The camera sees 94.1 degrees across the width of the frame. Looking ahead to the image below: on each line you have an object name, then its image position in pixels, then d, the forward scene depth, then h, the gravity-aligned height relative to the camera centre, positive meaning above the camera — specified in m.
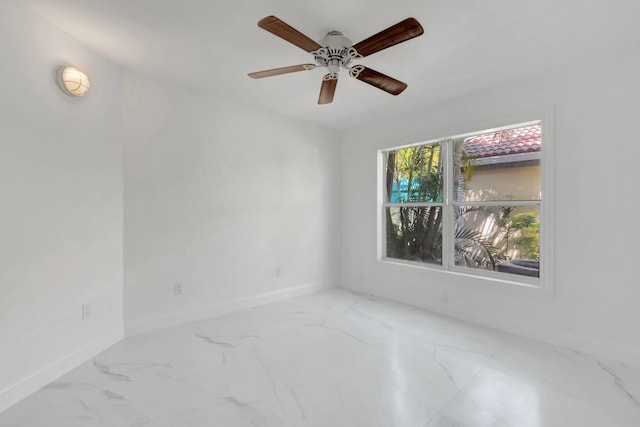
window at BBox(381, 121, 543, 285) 2.96 +0.11
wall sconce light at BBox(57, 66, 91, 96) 2.11 +0.95
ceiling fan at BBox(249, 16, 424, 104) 1.61 +1.01
